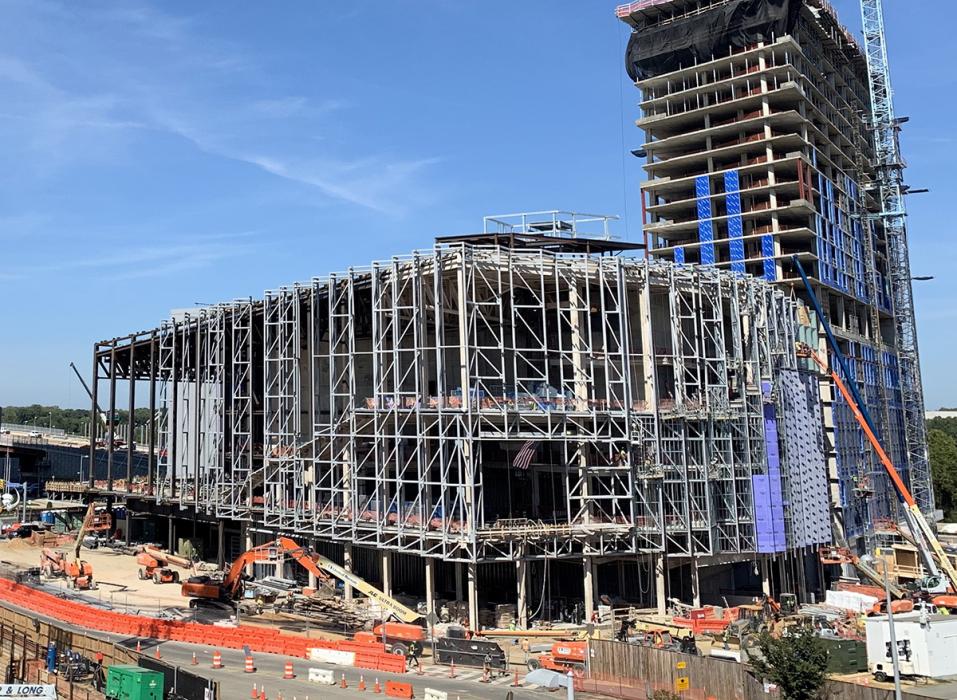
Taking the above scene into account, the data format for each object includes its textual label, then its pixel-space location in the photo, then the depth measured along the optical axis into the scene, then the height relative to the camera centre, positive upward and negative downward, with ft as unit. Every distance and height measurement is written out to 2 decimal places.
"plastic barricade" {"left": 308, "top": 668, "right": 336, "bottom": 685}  119.34 -27.38
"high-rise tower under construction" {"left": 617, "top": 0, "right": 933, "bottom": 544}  272.51 +99.04
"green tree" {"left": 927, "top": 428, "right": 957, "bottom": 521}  375.25 -8.75
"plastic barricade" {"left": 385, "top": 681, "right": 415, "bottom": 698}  111.75 -27.74
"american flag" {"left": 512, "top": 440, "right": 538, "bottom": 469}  164.14 +2.57
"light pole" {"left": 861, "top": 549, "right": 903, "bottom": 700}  82.48 -19.88
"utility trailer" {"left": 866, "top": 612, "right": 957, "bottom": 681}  121.19 -26.56
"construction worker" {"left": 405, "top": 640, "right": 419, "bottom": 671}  131.13 -27.39
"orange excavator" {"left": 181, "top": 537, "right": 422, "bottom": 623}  149.18 -18.90
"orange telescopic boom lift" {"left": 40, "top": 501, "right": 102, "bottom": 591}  194.49 -19.08
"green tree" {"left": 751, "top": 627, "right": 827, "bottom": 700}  95.20 -22.70
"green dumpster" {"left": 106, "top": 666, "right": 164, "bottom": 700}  100.94 -23.45
